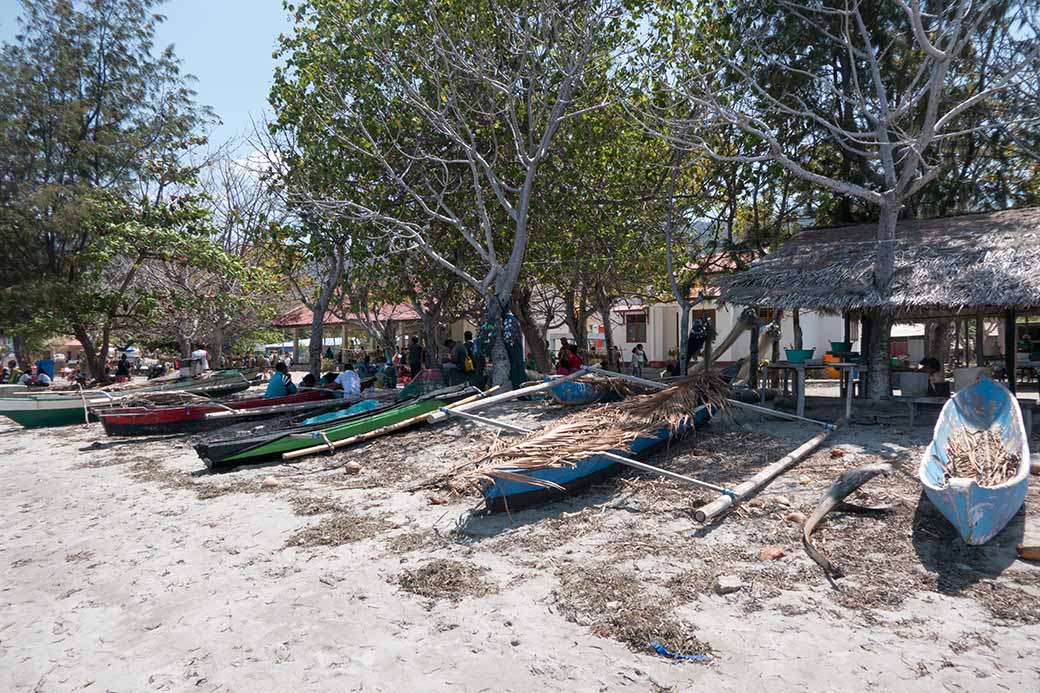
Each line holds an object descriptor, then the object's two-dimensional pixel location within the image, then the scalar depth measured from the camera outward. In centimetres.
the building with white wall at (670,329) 2439
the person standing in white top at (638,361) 1855
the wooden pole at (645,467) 620
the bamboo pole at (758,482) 568
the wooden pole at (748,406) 914
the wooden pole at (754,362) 1333
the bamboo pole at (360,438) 950
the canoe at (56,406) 1394
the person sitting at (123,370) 2006
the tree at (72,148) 1702
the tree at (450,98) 1246
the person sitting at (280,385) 1384
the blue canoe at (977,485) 485
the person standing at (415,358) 1808
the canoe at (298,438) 924
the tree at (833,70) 1280
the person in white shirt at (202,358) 1950
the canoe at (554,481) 655
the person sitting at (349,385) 1398
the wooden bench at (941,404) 841
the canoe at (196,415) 1236
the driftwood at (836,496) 515
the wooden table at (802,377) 945
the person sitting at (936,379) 1159
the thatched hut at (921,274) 934
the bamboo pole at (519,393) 827
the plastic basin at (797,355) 1014
